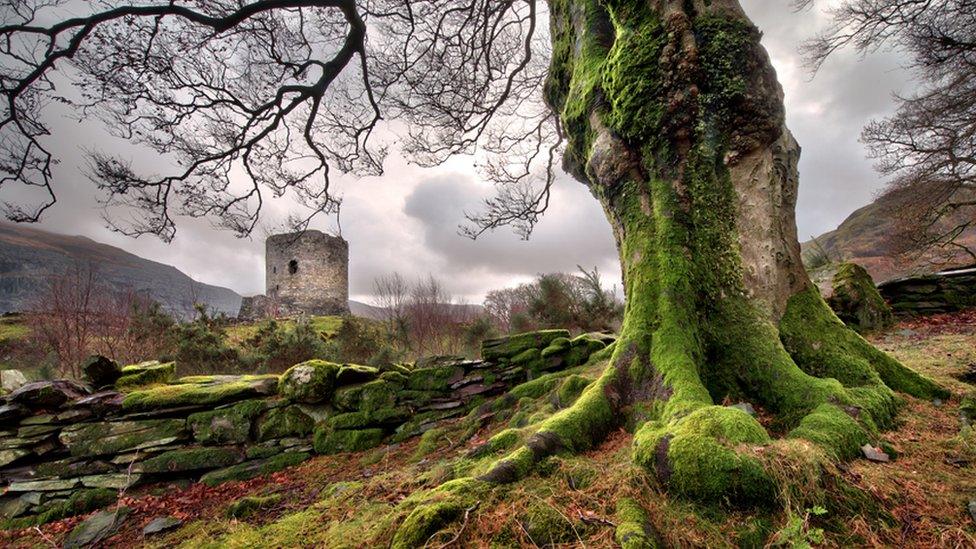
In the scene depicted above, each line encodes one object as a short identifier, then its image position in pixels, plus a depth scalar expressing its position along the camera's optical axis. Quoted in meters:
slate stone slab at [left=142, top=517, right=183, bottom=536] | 3.32
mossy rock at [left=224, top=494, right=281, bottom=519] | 3.14
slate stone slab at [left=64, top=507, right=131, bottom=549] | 3.37
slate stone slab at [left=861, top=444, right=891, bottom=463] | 2.01
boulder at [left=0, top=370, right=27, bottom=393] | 5.60
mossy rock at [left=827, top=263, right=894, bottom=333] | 7.58
